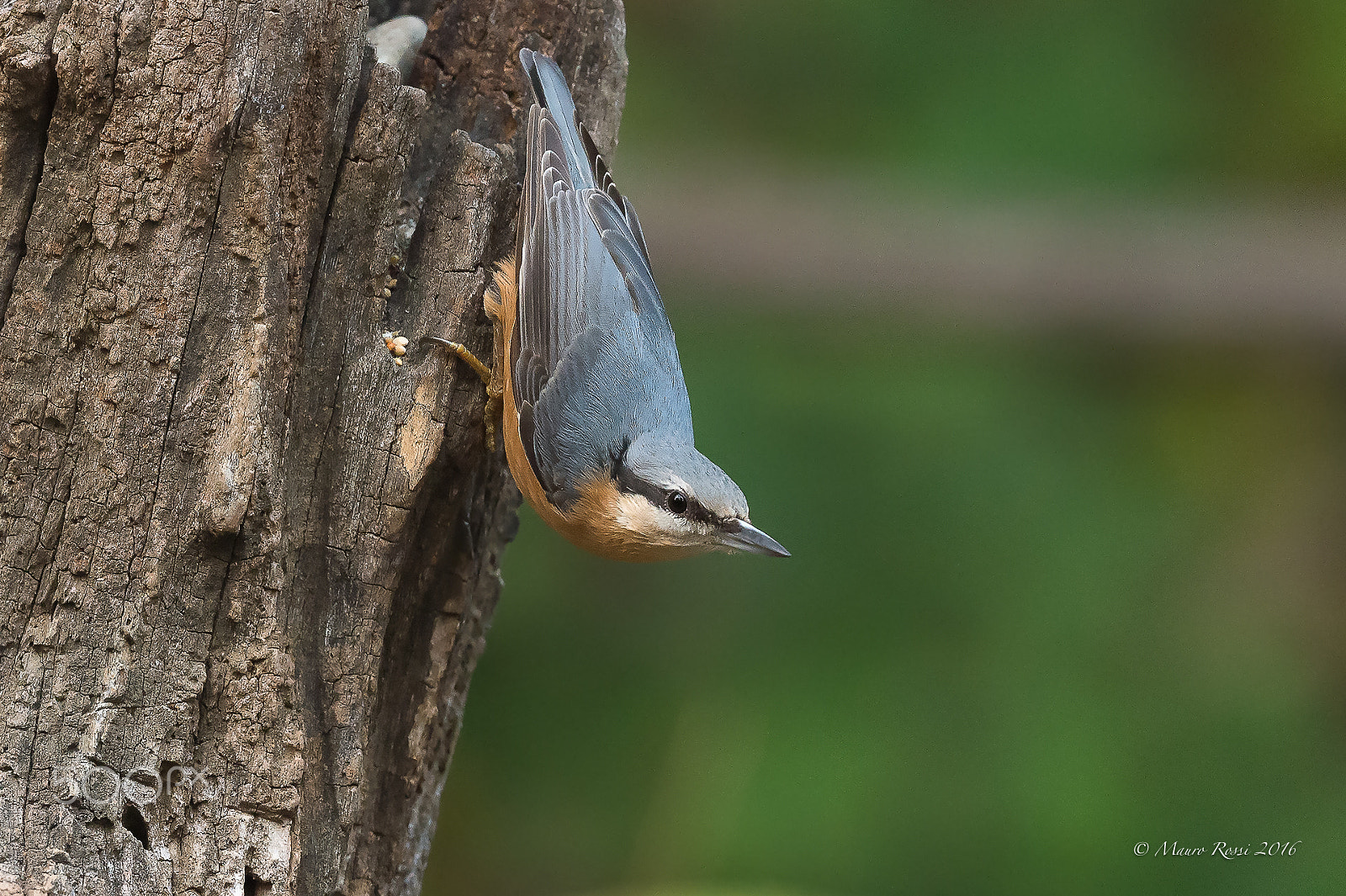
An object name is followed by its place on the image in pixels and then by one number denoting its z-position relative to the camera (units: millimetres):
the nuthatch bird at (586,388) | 5215
